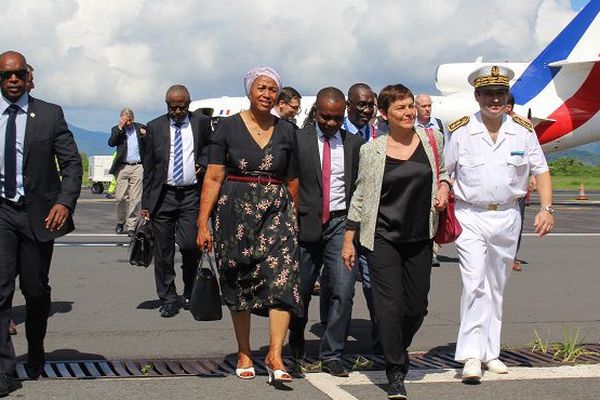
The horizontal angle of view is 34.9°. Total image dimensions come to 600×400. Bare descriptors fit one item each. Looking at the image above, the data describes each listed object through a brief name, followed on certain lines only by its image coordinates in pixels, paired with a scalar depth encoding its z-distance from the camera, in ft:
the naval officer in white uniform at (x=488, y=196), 20.10
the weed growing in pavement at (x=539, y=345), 22.80
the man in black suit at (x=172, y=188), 28.30
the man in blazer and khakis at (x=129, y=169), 45.80
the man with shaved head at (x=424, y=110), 33.06
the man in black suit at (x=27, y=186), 18.75
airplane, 90.68
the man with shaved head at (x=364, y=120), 22.58
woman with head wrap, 19.26
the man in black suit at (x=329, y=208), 20.53
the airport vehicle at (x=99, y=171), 110.52
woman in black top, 18.76
